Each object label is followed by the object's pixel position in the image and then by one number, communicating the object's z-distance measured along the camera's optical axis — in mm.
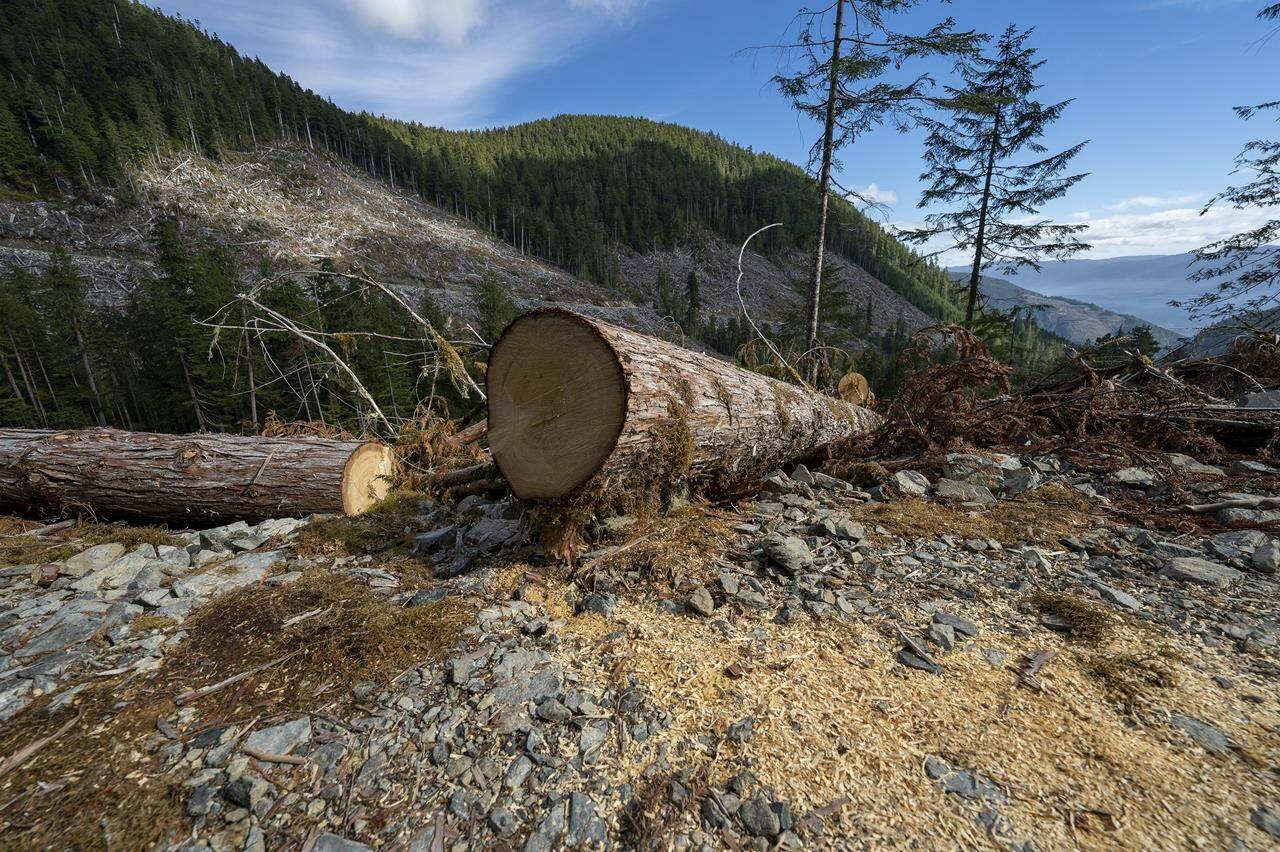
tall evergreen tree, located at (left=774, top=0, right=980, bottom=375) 8805
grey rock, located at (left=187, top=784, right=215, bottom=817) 1735
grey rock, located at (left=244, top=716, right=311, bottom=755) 2006
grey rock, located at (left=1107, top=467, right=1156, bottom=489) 4688
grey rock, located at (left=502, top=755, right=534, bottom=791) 1885
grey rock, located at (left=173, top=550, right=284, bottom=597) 3246
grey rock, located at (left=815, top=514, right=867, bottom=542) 3754
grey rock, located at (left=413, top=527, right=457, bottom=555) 4016
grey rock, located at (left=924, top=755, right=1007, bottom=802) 1794
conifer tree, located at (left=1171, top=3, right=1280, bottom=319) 12125
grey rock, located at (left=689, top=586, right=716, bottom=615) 2896
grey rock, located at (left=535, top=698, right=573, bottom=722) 2158
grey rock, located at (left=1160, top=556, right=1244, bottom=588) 3074
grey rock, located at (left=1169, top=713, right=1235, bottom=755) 1951
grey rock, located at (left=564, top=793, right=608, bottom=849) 1701
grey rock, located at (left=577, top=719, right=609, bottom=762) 2018
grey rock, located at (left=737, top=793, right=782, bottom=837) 1712
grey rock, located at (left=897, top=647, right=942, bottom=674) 2436
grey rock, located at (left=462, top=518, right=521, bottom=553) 3972
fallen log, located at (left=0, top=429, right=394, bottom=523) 4809
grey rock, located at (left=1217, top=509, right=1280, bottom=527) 3734
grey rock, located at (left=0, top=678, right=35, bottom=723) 2161
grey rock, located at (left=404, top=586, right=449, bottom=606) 3043
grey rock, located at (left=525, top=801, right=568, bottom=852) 1676
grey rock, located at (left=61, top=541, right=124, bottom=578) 3736
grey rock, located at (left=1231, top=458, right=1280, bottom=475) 4559
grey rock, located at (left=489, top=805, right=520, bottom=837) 1721
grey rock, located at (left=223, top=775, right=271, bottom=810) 1783
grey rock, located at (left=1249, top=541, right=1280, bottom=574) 3164
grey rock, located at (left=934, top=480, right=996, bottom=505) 4594
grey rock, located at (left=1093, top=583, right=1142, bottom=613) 2880
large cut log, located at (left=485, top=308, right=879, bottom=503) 3137
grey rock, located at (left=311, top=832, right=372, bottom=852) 1654
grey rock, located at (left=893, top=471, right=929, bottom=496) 4801
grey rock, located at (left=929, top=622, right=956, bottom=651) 2600
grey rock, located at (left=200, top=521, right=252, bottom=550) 4094
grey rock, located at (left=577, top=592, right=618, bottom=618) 2928
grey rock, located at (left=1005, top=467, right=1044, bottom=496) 4759
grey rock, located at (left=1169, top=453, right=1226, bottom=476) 4570
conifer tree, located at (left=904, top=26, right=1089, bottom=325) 14086
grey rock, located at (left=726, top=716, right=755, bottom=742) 2053
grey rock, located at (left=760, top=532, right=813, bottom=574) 3299
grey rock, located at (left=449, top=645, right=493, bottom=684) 2363
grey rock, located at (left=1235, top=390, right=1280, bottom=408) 5375
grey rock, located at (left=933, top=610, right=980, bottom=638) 2699
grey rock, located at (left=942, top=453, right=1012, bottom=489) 4996
